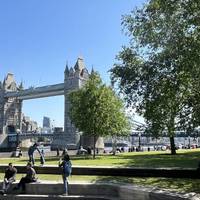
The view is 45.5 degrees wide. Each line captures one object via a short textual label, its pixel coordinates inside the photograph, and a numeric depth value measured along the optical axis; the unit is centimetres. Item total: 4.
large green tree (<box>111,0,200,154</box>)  1079
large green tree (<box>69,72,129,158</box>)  2750
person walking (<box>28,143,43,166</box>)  1539
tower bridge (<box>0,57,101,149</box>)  8508
